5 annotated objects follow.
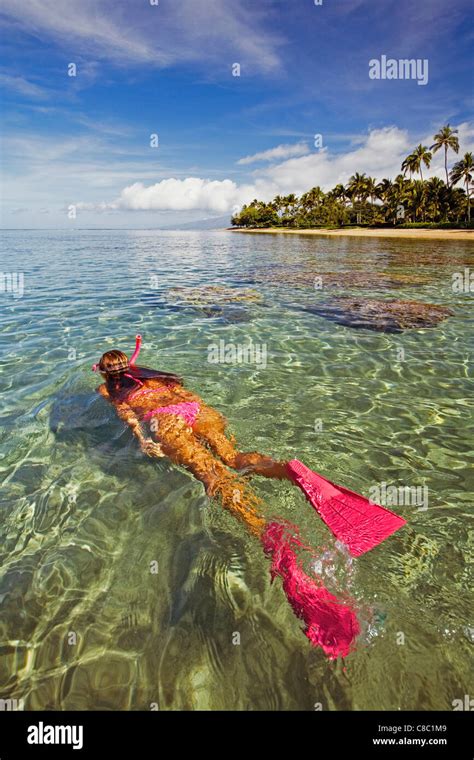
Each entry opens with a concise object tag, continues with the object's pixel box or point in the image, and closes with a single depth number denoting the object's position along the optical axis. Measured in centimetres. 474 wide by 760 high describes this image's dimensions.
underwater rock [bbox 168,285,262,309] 1661
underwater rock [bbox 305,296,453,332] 1241
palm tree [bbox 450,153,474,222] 7175
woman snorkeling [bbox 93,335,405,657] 317
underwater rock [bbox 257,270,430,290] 2025
